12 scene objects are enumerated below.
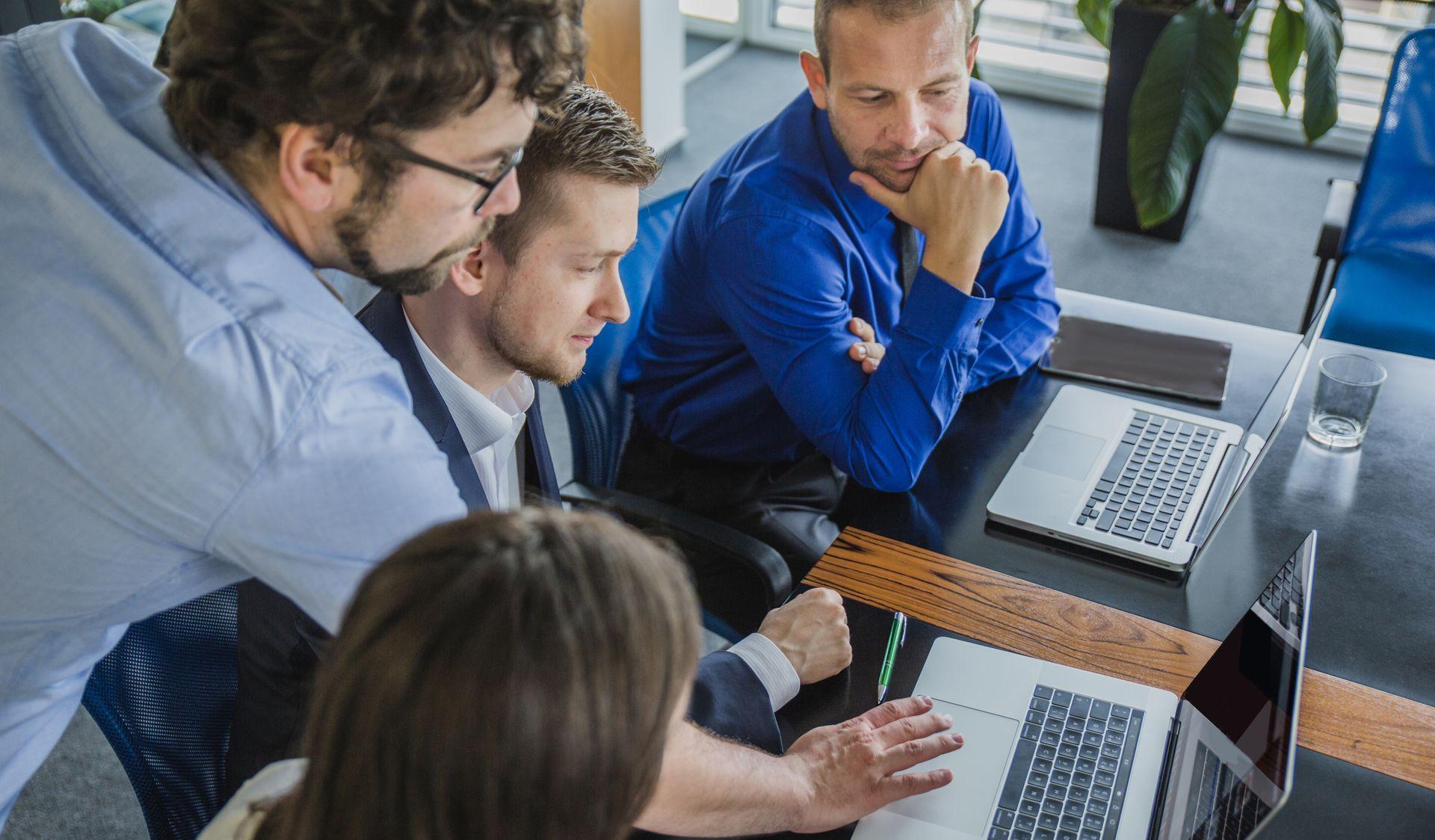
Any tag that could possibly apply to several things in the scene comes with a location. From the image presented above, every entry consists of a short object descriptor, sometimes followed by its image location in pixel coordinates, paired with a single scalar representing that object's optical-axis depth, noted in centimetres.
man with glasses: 90
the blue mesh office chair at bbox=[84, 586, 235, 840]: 116
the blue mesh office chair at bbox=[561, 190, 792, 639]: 162
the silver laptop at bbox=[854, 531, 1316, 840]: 101
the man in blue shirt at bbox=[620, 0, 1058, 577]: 168
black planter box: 363
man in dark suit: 126
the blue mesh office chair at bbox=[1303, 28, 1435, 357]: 235
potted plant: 316
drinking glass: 164
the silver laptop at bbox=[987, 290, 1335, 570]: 146
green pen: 128
